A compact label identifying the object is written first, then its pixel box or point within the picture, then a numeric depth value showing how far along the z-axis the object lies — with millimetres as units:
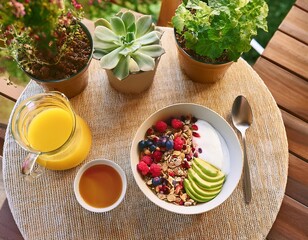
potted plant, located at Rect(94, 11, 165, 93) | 879
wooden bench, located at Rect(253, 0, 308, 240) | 1141
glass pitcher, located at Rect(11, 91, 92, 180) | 858
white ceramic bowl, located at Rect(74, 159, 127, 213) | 854
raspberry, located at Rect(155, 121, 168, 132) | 932
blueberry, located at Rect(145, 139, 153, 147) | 910
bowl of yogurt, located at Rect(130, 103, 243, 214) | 866
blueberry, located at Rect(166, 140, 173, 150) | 905
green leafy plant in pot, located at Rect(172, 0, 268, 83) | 846
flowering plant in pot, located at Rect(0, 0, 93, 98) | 719
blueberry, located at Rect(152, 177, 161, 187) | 874
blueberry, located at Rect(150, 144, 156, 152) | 907
